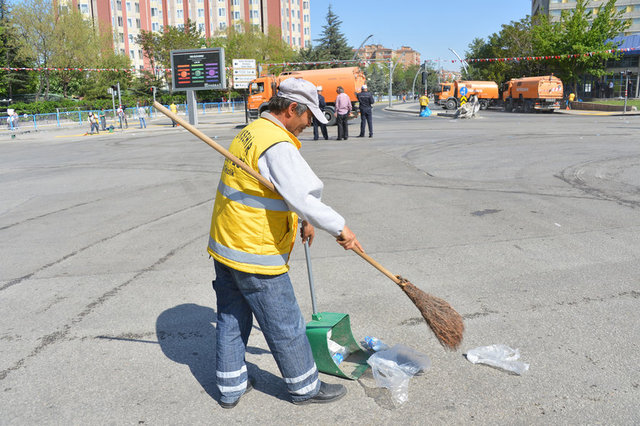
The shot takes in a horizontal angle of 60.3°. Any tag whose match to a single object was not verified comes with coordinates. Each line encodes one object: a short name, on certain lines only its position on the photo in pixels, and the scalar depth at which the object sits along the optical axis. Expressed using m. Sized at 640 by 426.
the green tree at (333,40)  73.69
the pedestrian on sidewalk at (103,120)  34.69
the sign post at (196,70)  30.16
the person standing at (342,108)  17.50
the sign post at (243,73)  34.72
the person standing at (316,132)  18.83
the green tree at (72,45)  50.06
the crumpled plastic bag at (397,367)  3.09
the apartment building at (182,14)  83.19
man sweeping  2.64
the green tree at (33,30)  47.91
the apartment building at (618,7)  76.06
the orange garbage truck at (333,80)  30.52
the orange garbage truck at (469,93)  46.06
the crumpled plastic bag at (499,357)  3.30
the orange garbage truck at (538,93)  39.69
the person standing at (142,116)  34.74
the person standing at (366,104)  17.92
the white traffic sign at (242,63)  34.75
